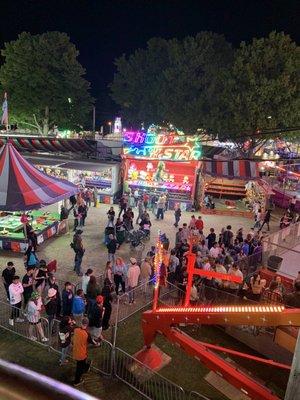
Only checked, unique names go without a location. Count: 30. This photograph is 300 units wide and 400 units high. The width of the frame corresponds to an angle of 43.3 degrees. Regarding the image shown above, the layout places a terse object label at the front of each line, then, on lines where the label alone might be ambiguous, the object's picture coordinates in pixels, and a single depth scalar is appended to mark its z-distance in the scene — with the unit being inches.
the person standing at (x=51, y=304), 373.7
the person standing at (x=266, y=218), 787.4
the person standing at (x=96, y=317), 354.3
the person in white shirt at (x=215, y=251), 543.2
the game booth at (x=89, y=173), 952.9
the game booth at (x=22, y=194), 564.5
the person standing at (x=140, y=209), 802.6
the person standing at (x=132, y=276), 454.3
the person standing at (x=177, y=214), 797.9
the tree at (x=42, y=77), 1385.3
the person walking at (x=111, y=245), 556.7
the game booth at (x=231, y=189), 910.4
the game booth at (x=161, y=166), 940.0
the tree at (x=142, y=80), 1624.0
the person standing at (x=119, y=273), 462.0
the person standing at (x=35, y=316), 351.9
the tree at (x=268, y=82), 1092.5
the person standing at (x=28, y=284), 403.1
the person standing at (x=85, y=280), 415.5
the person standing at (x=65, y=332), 322.3
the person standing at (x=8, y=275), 412.2
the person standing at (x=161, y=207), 855.7
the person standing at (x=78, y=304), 370.3
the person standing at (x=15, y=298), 377.7
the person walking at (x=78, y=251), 526.0
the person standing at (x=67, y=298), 378.0
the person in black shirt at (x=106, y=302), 389.4
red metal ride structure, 234.4
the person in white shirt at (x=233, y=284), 448.8
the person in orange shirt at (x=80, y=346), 305.4
